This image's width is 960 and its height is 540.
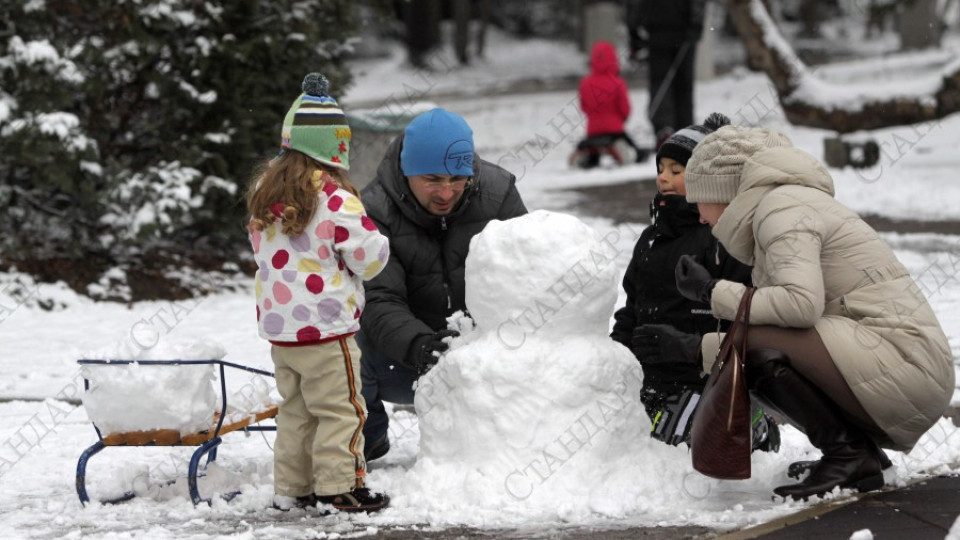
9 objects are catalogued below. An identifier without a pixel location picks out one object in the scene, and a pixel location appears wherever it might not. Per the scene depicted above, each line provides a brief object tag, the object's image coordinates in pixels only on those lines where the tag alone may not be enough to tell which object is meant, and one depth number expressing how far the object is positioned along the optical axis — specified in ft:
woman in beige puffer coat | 28.17
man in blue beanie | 32.71
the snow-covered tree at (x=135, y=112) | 54.85
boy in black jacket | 31.68
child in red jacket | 88.53
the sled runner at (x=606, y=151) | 88.53
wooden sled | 30.45
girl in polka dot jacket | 29.73
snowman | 29.22
